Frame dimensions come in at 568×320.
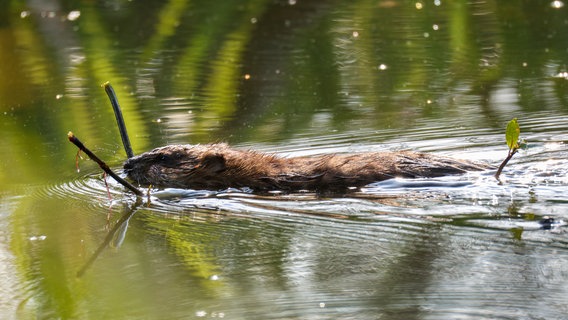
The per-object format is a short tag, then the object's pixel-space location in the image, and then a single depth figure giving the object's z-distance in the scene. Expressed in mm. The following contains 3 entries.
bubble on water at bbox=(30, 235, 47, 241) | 11352
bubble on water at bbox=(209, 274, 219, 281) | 9320
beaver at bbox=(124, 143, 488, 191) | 13062
